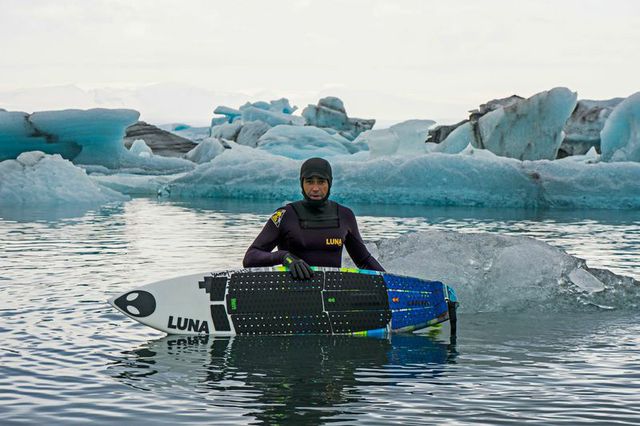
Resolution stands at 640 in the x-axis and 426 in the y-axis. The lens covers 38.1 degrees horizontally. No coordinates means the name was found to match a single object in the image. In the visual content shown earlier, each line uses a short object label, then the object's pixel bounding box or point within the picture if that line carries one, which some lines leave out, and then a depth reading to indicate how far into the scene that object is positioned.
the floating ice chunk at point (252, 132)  62.34
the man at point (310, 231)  8.23
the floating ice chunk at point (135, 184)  39.03
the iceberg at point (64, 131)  38.84
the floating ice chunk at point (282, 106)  77.31
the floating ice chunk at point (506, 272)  10.07
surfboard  8.26
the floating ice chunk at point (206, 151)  51.06
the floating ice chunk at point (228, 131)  65.62
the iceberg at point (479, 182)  29.78
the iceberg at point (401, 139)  39.44
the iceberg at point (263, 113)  69.12
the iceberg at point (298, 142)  52.41
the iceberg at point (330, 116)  68.88
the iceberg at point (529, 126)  37.28
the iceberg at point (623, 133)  37.63
